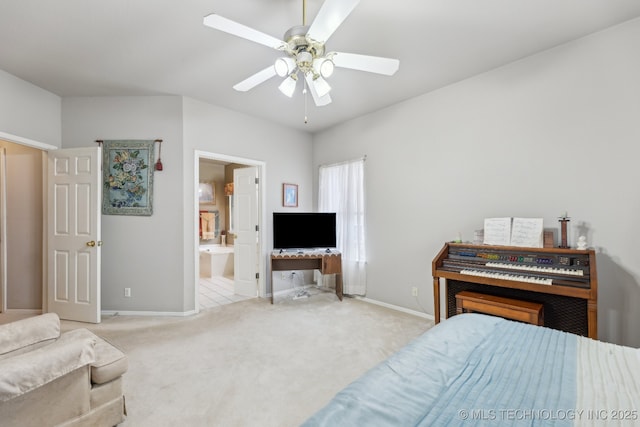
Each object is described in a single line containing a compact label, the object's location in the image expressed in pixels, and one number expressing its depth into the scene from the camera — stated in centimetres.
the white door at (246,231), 427
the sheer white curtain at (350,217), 405
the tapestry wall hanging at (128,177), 343
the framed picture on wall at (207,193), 630
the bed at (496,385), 80
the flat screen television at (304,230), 409
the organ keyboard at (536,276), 201
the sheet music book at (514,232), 238
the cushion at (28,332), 160
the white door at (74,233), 319
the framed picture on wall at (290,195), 451
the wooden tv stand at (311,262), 386
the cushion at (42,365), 119
